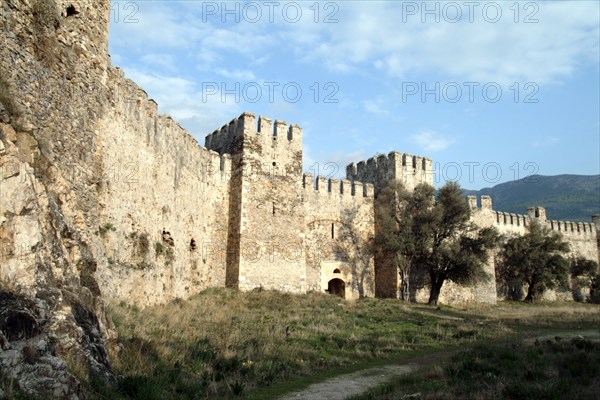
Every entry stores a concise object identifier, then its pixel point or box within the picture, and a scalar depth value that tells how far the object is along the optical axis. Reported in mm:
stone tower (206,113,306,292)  23375
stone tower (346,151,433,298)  28906
